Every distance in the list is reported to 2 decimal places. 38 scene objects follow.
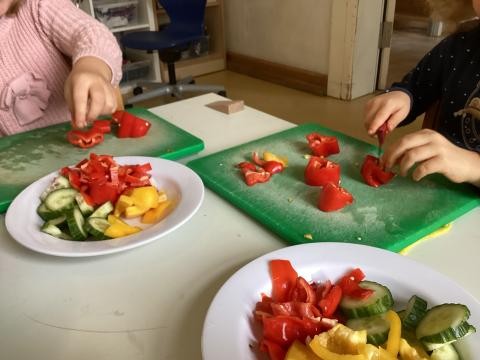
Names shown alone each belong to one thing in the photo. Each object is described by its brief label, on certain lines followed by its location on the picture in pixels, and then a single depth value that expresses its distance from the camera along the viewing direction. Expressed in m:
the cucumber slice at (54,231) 0.64
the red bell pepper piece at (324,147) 0.85
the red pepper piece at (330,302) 0.47
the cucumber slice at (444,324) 0.41
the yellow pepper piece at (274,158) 0.81
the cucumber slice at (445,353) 0.42
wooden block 1.12
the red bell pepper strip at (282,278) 0.50
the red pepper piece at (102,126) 0.97
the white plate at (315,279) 0.43
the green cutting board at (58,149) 0.84
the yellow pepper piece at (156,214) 0.68
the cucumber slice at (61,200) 0.66
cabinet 2.81
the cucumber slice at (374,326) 0.43
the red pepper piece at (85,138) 0.93
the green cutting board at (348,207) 0.62
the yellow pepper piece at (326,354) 0.38
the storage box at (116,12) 2.81
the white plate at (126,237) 0.58
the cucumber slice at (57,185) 0.70
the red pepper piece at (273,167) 0.78
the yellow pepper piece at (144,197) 0.68
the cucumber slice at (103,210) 0.66
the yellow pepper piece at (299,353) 0.40
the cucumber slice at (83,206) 0.65
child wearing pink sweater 1.02
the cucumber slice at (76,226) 0.62
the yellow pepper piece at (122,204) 0.67
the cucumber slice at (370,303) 0.45
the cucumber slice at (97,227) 0.62
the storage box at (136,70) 3.07
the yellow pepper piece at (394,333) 0.41
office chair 2.56
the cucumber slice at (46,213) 0.66
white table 0.48
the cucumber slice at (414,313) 0.45
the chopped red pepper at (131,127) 0.97
